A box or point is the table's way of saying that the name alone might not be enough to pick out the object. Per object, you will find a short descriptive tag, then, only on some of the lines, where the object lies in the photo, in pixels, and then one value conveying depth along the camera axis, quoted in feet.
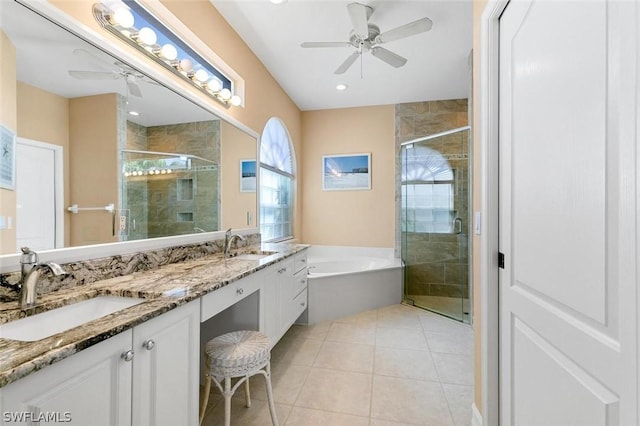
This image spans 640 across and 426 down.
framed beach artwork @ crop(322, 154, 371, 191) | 14.17
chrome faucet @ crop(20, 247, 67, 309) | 3.04
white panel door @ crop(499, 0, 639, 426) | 2.03
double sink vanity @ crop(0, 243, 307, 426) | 2.09
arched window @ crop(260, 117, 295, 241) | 11.11
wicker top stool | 4.30
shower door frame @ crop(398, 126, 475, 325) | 9.55
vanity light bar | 4.48
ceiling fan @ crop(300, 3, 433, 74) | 6.36
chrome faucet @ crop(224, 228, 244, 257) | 7.20
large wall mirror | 3.49
